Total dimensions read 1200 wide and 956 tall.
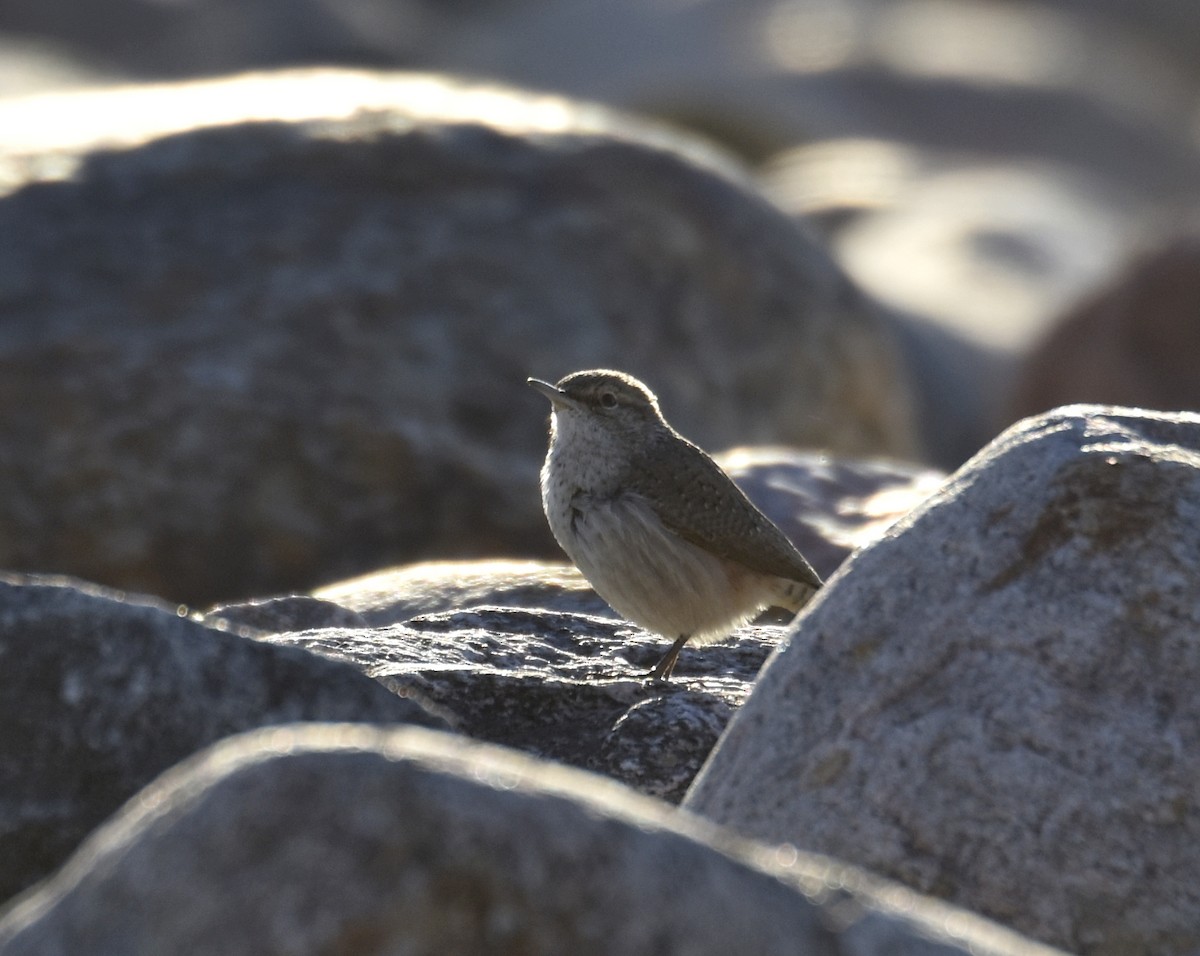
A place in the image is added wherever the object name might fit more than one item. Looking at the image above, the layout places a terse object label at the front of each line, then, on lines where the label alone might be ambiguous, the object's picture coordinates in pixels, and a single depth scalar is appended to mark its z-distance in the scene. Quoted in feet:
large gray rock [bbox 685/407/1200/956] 27.14
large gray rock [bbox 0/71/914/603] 65.31
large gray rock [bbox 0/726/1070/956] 19.69
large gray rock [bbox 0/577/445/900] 28.94
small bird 45.80
